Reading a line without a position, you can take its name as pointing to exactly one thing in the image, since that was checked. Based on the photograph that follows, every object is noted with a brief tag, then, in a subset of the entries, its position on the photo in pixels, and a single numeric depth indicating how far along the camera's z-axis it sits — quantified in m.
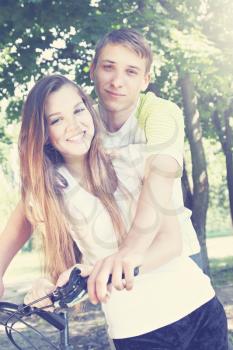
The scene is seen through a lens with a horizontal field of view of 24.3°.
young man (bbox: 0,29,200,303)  1.50
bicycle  1.54
